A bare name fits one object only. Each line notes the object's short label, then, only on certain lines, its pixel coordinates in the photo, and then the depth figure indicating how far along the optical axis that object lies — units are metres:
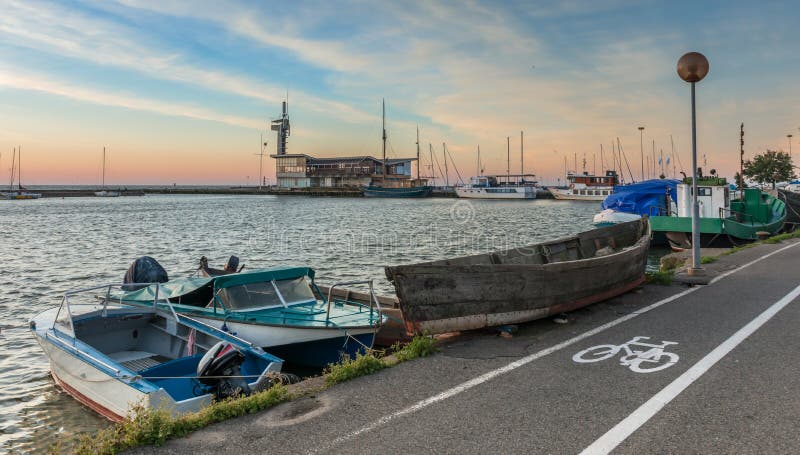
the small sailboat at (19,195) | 143.62
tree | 89.50
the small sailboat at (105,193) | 160.75
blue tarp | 34.16
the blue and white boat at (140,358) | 7.99
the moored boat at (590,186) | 108.50
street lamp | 12.59
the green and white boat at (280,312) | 9.95
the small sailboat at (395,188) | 142.25
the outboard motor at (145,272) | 14.60
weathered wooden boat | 7.69
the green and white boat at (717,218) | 24.86
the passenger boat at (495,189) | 132.88
